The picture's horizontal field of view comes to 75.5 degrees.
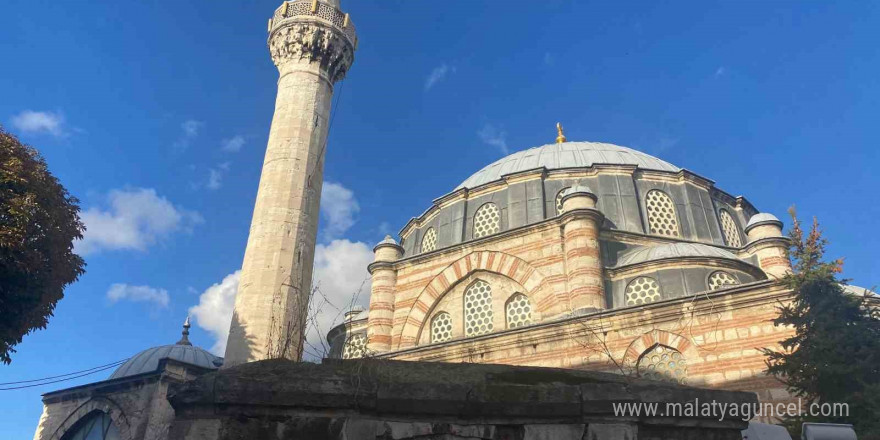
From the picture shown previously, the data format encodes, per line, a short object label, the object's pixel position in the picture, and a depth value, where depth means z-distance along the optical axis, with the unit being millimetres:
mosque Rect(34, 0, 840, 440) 11086
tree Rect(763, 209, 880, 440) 7543
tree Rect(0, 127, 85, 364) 9609
